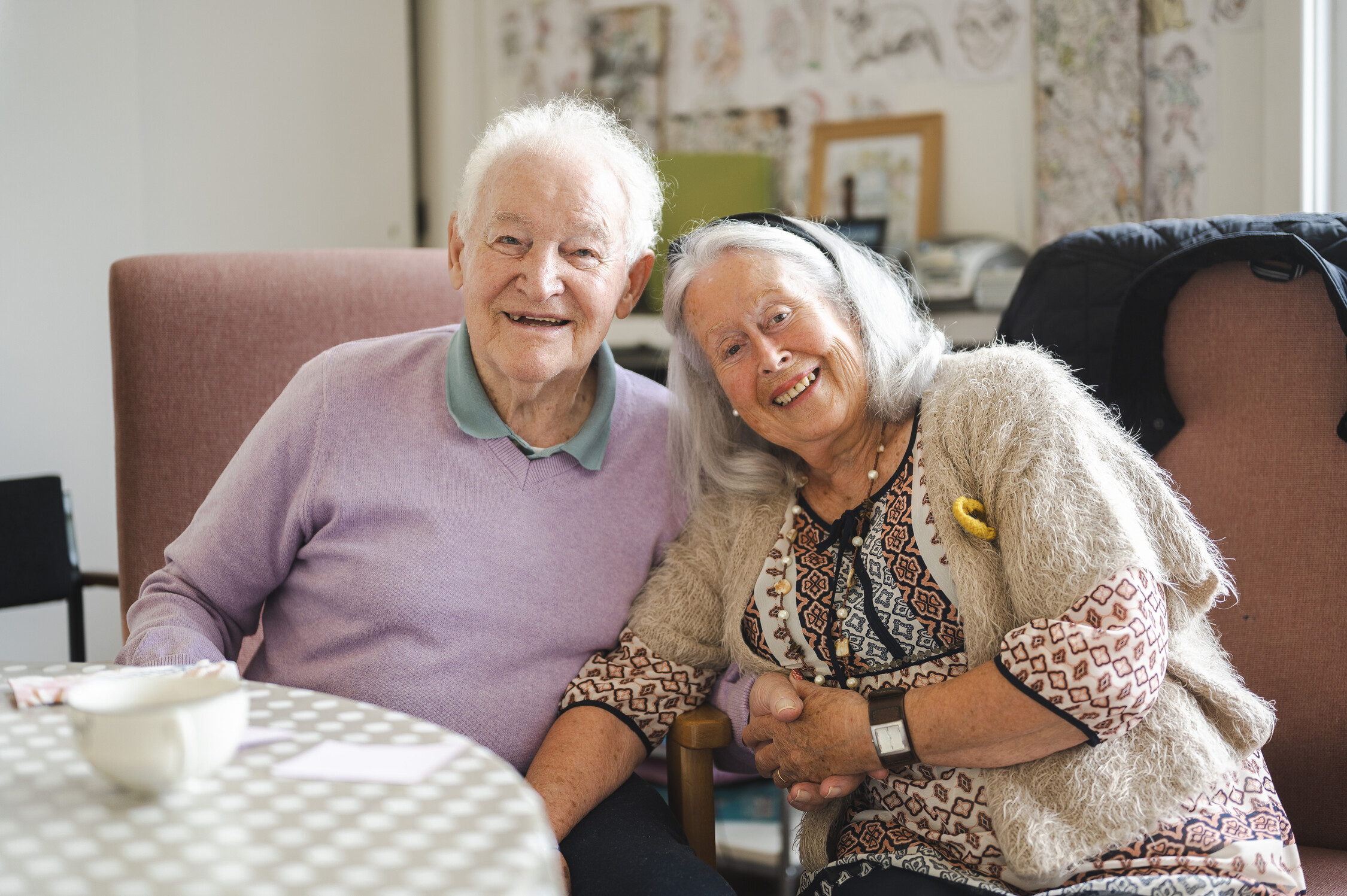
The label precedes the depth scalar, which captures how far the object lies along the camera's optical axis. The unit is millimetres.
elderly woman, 1122
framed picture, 2957
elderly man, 1348
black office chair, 1930
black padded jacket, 1462
